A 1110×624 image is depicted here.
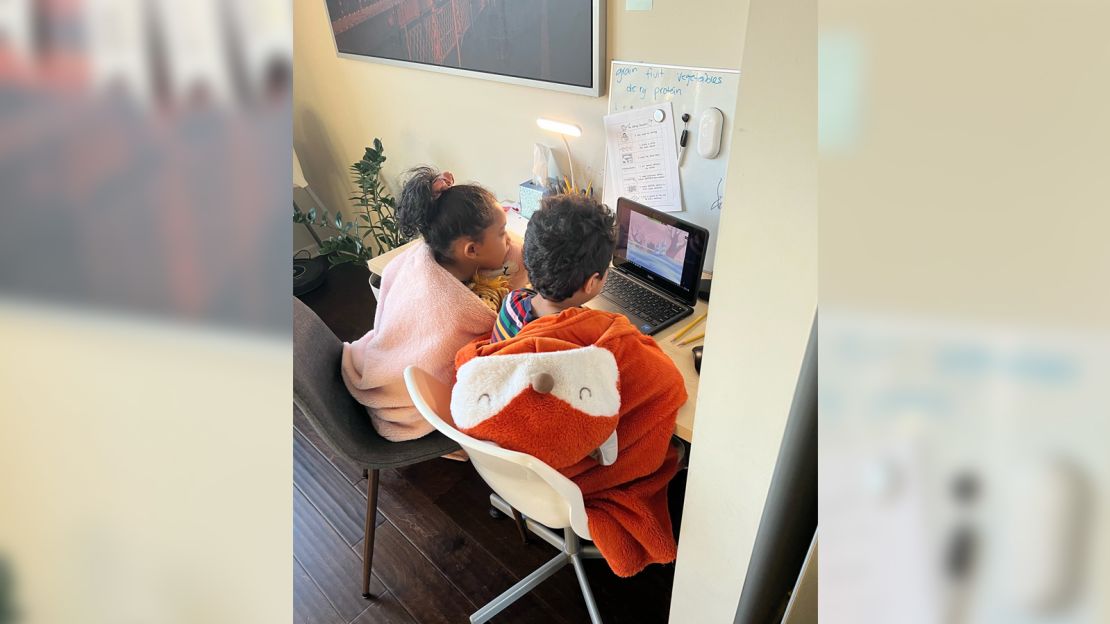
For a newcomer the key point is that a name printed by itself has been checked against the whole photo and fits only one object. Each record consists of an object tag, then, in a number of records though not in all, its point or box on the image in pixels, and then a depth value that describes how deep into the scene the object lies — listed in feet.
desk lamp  6.35
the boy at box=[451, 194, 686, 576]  3.60
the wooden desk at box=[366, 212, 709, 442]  4.13
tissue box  6.68
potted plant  8.31
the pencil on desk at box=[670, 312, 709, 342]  4.90
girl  4.75
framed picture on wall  5.76
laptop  5.11
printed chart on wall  5.26
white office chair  3.48
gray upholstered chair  4.17
